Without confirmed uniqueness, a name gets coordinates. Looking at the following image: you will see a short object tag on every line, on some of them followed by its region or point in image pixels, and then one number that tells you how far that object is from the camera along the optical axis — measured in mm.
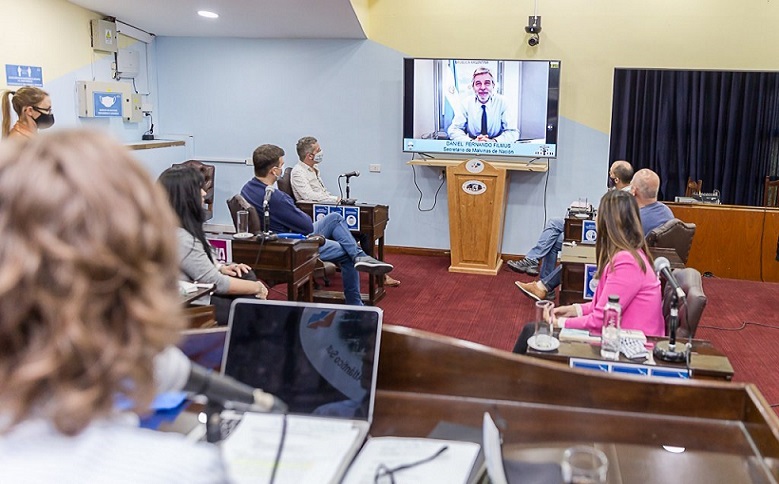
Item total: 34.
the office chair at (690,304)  2756
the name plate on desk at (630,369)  2102
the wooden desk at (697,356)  2107
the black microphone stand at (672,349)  2158
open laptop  1394
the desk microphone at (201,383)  835
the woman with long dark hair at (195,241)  3170
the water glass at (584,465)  1122
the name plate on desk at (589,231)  5309
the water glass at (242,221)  4402
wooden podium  6246
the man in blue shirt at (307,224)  4883
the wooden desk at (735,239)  5949
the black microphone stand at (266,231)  4266
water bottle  2213
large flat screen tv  6324
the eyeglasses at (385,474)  1133
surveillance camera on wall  6336
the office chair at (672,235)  4535
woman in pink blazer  2916
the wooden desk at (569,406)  1286
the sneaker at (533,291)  5254
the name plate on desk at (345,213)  5633
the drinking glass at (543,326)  2301
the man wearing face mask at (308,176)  5980
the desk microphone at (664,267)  2310
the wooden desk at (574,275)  3945
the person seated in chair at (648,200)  4820
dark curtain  7617
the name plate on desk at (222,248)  4156
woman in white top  593
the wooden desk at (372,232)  5371
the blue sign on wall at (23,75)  5738
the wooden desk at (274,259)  4266
